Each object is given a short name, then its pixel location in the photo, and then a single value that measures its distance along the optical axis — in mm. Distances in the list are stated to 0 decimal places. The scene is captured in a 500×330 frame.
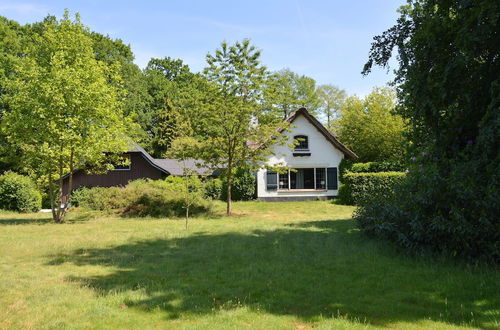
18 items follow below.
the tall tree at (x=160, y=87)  47031
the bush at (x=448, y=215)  6848
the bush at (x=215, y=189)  28367
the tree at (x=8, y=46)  32312
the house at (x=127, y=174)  30469
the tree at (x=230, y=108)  18469
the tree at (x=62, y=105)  15891
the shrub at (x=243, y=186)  27906
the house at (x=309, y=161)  28547
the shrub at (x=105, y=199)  20344
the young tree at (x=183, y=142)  17609
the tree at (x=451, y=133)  7031
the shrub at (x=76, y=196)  27955
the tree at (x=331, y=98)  59375
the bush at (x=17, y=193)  23625
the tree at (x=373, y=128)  34250
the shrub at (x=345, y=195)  24844
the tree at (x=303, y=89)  56728
